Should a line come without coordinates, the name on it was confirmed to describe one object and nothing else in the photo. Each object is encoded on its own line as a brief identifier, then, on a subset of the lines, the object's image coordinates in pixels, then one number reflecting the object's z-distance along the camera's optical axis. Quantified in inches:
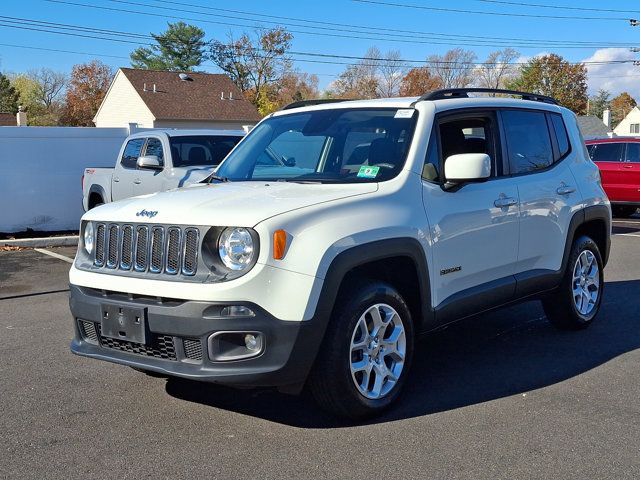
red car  655.8
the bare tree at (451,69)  2495.1
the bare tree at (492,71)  2733.8
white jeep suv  161.0
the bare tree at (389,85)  2459.4
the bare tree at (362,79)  2437.3
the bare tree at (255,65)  2522.1
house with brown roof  1927.9
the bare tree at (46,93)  3558.1
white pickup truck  413.4
